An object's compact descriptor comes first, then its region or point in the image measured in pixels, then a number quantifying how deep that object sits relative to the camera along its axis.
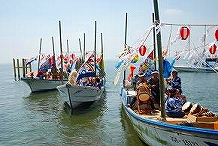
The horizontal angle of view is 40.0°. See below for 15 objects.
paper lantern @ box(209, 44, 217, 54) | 10.66
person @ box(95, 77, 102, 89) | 21.91
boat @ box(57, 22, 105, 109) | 18.45
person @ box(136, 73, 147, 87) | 12.84
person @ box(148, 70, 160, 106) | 12.30
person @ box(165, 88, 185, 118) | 10.27
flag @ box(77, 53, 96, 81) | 19.00
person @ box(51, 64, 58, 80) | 31.27
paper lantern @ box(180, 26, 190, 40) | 9.59
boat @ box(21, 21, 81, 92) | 29.84
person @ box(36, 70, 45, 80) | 30.33
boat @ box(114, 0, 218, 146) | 7.48
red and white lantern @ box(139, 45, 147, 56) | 14.49
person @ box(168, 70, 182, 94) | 13.07
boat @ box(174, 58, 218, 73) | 51.91
